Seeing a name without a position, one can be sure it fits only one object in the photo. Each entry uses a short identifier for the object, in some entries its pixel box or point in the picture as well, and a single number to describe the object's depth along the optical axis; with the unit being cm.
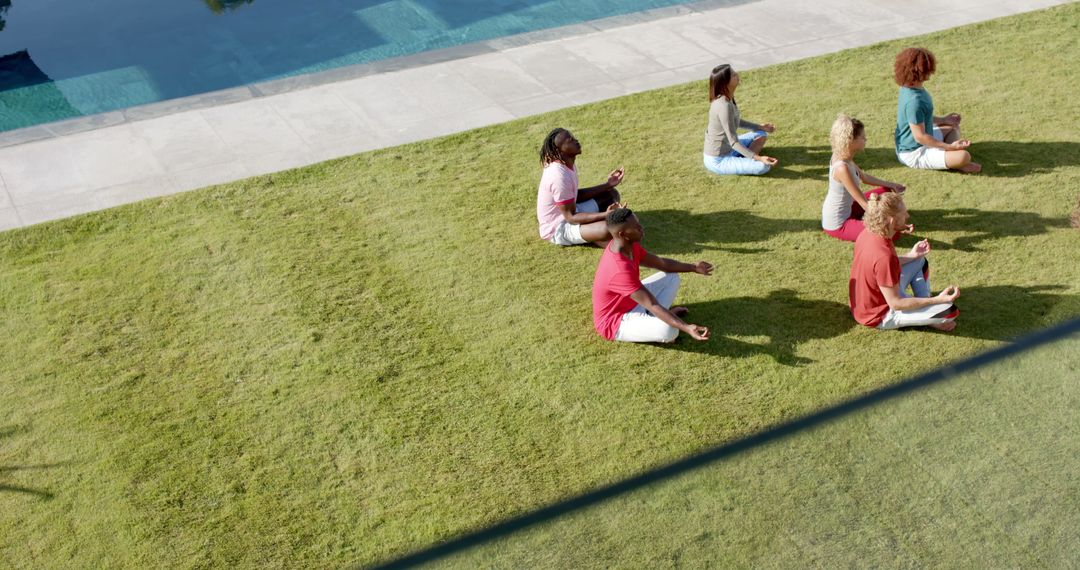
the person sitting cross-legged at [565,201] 820
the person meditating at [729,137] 911
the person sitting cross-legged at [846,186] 805
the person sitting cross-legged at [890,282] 689
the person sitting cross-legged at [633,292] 693
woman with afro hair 891
